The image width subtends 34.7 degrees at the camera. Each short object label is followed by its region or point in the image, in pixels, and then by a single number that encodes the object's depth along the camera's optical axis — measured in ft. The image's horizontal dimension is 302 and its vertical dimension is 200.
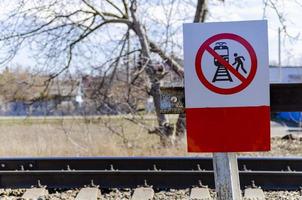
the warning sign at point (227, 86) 10.29
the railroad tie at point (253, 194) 15.86
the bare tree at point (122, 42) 41.22
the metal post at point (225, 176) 10.97
